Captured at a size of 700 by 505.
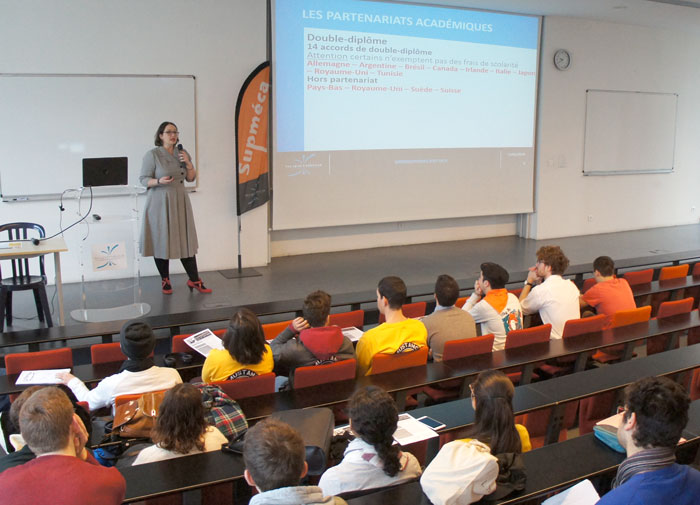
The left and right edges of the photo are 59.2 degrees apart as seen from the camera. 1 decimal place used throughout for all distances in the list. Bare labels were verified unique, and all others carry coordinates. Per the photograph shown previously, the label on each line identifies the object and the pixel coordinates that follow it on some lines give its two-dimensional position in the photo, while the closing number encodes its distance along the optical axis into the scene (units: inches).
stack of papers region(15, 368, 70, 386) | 122.3
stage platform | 242.5
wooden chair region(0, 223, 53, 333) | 199.8
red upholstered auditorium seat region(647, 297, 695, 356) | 171.6
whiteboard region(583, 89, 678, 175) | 394.6
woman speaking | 232.5
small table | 190.7
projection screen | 302.5
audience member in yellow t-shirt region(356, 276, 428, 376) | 137.9
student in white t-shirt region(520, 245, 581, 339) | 171.3
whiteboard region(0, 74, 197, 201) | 244.2
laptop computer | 203.0
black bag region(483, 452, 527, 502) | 80.2
